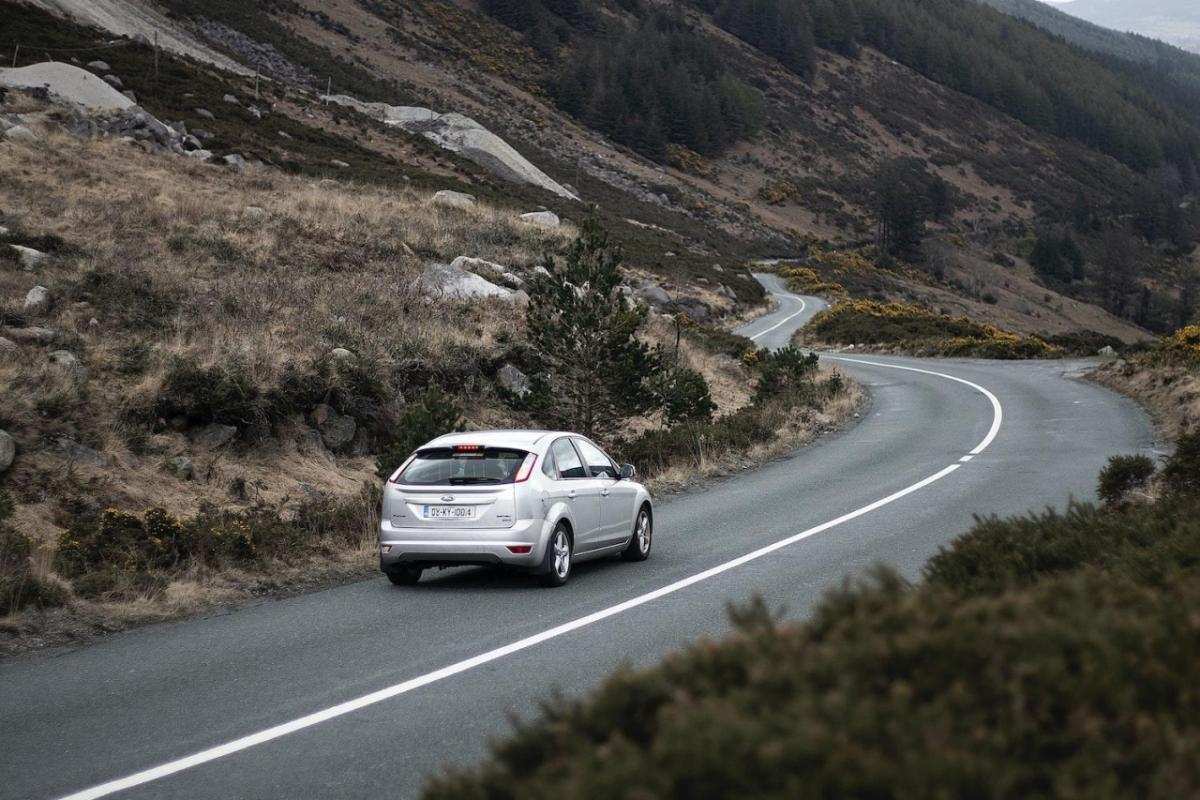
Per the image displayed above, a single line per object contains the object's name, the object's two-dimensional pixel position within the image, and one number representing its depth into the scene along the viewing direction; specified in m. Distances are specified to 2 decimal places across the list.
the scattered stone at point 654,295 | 44.84
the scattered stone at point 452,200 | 37.72
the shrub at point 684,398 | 22.53
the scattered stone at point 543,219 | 40.66
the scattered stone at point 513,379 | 21.80
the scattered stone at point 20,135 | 29.61
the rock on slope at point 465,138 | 64.25
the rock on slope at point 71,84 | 37.81
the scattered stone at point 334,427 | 17.52
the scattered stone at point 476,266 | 28.12
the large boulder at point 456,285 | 25.41
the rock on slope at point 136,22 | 56.84
